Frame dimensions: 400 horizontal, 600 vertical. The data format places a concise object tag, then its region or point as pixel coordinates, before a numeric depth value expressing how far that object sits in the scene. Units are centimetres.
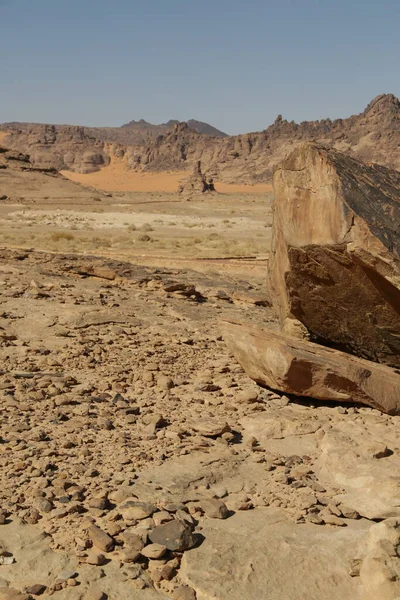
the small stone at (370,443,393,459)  534
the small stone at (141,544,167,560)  393
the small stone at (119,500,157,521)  433
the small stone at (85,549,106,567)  385
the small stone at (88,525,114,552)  398
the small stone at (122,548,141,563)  391
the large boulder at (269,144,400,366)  571
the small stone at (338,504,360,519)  453
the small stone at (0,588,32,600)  352
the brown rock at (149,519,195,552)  402
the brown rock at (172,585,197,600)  364
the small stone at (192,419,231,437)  577
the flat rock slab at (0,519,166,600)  366
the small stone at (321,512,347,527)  441
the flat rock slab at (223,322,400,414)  629
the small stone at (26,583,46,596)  360
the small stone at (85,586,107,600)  358
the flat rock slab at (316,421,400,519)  464
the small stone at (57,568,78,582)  372
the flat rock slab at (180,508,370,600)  371
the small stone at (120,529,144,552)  400
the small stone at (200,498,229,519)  444
